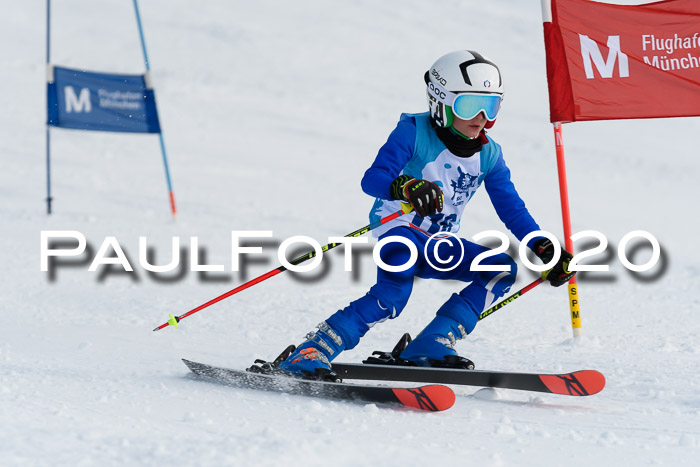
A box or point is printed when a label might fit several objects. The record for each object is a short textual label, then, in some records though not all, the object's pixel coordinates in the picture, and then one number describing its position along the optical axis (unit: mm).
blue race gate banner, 21687
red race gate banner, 10758
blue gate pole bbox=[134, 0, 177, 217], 21447
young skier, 7484
